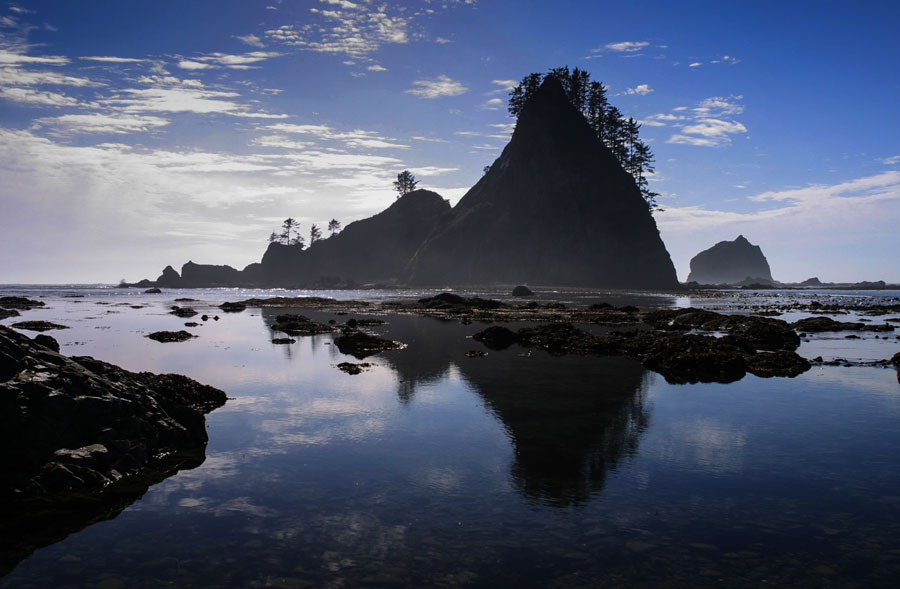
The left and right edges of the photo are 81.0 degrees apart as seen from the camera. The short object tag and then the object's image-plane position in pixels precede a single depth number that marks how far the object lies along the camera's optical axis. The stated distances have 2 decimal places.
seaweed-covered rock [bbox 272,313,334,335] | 35.00
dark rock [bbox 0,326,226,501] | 8.73
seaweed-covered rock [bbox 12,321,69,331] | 35.38
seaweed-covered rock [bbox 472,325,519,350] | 28.46
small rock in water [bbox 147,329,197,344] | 30.27
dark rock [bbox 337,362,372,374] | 20.11
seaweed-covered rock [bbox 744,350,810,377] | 20.25
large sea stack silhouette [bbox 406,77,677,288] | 126.50
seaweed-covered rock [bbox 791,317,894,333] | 35.60
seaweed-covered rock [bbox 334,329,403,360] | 25.85
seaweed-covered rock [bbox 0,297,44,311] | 63.18
